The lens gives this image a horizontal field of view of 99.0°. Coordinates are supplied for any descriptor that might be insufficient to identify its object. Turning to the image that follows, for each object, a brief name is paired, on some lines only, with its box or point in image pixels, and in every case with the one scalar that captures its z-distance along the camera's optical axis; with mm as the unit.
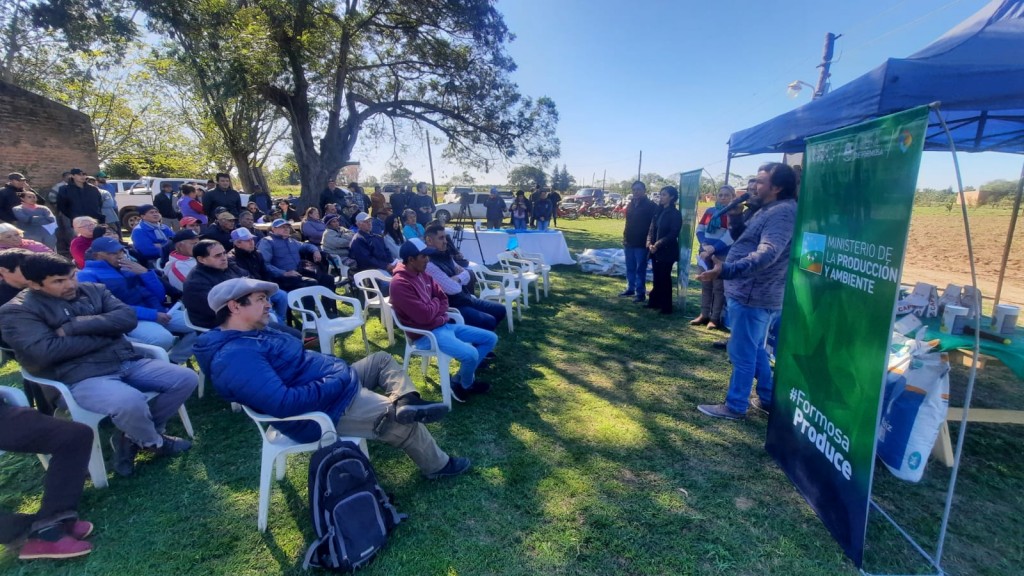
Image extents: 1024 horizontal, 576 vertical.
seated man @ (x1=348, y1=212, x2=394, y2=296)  5801
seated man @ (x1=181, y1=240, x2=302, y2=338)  3396
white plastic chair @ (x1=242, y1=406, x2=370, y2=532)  2186
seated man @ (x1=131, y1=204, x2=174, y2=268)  5004
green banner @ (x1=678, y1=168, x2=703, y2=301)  6066
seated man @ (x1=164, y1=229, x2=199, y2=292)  4215
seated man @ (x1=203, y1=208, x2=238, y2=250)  5296
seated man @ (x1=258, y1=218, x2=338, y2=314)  5172
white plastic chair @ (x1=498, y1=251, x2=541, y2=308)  6328
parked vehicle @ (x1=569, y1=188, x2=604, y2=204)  30456
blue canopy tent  2882
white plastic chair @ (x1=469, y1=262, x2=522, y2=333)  5438
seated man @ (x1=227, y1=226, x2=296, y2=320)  4449
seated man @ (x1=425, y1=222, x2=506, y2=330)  4352
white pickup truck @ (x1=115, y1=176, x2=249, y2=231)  14422
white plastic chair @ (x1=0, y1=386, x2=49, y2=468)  2186
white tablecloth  9562
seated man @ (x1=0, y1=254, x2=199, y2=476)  2395
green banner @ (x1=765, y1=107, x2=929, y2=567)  1715
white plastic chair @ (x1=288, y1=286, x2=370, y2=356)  4113
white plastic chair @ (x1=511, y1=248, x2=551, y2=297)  7141
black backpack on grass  1994
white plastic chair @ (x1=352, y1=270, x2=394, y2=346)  4938
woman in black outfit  5961
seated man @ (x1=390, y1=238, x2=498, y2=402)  3463
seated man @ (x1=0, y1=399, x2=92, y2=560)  2064
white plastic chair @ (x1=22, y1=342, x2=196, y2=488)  2426
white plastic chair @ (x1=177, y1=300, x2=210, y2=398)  3430
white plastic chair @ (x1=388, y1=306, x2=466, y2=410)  3430
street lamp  10116
